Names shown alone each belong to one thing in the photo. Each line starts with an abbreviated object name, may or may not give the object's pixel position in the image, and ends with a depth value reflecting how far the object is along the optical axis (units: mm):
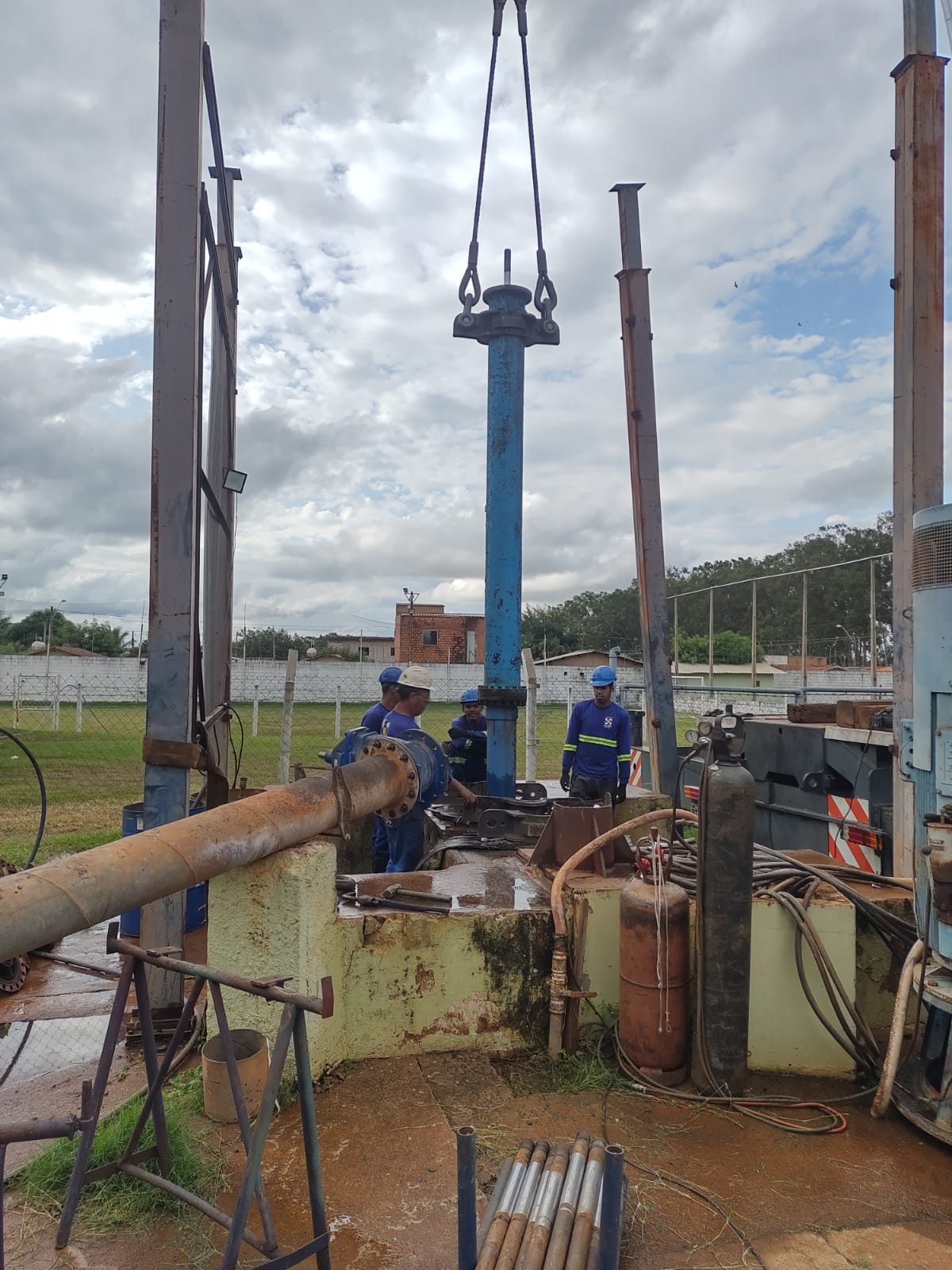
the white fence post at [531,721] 9297
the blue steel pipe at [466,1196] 2123
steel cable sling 6414
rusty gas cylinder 3777
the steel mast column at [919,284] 4910
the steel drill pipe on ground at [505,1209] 2336
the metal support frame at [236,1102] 2270
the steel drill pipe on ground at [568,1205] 2350
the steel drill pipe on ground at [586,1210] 2362
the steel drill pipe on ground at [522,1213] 2326
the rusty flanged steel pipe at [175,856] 2340
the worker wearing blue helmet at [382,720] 6059
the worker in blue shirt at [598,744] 7578
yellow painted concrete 3525
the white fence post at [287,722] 9227
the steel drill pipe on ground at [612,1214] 2092
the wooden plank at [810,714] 7059
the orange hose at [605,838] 4137
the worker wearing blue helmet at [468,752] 7461
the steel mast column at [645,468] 6777
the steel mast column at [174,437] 3947
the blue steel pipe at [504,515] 6277
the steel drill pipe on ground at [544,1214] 2329
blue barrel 5660
